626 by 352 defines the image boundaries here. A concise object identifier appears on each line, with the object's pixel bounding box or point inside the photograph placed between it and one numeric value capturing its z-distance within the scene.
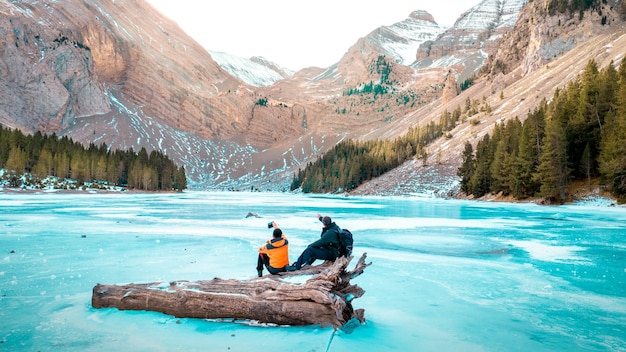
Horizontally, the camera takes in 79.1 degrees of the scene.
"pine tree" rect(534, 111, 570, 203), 48.34
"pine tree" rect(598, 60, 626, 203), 40.22
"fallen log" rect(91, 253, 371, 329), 7.76
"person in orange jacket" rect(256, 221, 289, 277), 10.38
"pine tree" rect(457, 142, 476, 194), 80.23
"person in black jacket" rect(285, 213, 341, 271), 10.42
